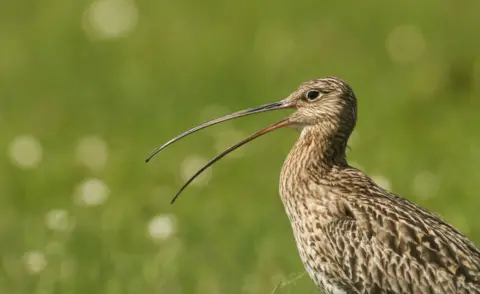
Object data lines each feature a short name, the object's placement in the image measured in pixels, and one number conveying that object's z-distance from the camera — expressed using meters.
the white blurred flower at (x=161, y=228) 11.21
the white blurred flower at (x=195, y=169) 13.91
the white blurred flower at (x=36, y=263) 10.45
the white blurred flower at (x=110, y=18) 18.75
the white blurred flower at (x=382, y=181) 12.01
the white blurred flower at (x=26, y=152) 14.45
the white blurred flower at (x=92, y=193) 12.78
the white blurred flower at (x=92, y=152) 14.58
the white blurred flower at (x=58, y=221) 10.87
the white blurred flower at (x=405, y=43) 17.59
